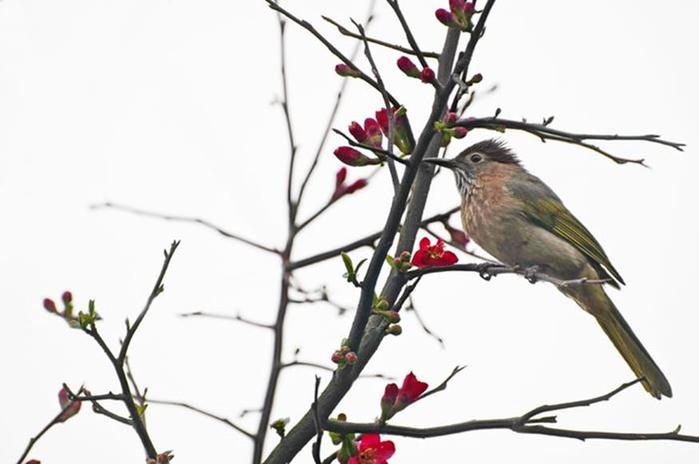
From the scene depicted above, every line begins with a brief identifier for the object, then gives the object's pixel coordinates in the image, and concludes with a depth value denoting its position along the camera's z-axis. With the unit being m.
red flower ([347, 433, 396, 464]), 6.25
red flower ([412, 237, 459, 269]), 6.97
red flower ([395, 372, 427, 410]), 6.23
